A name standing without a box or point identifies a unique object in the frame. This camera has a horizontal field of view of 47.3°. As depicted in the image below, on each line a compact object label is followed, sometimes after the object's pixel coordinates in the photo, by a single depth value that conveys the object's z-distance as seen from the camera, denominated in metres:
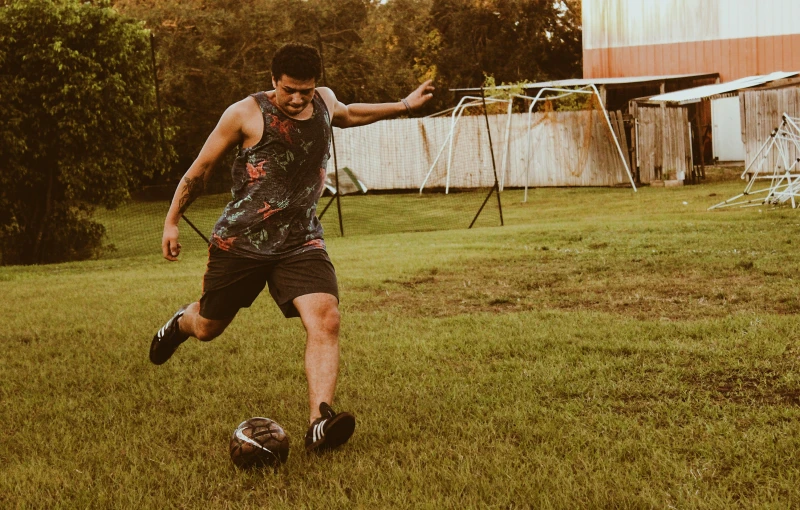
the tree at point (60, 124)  17.95
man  4.28
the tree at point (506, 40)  40.78
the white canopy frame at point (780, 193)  15.09
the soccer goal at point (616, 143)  22.48
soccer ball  3.87
